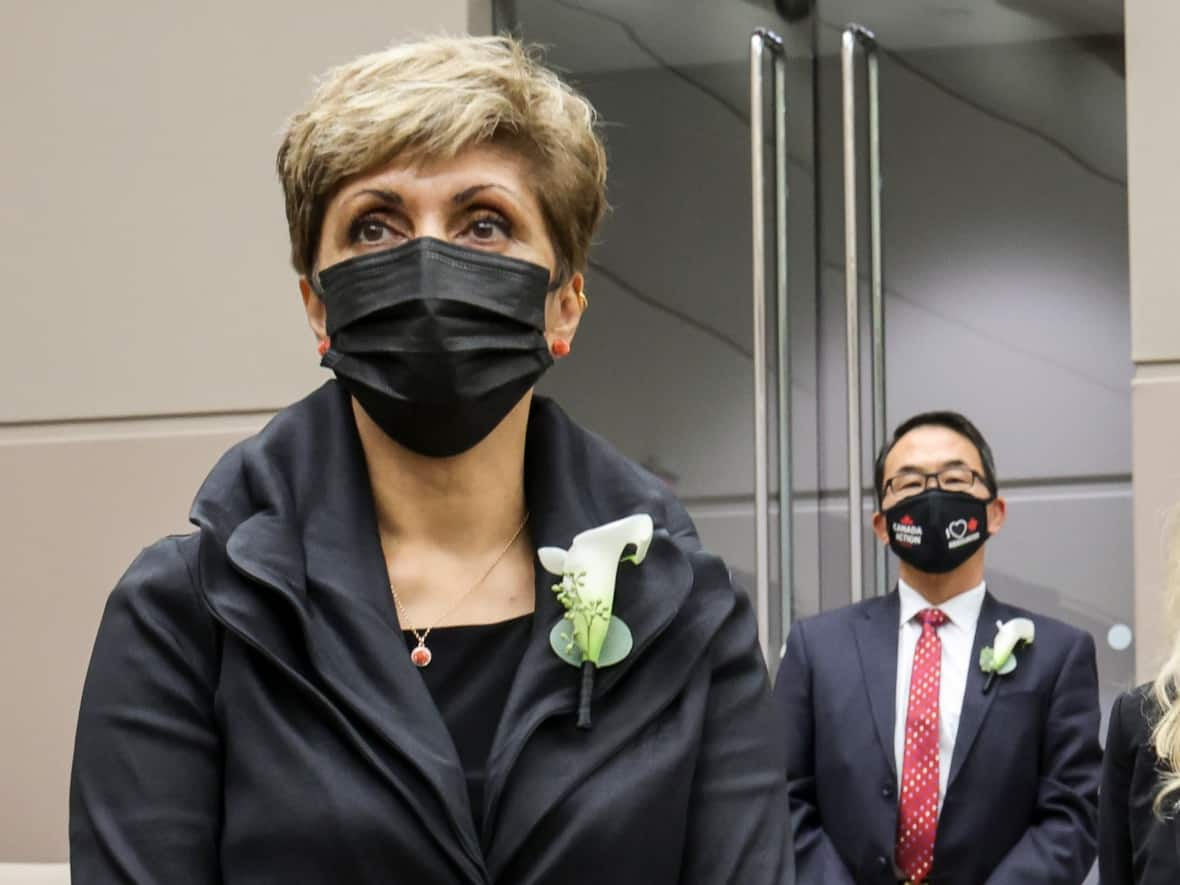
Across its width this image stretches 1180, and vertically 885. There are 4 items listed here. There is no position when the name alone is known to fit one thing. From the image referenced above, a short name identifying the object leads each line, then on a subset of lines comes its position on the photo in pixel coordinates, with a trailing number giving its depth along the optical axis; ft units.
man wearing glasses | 13.51
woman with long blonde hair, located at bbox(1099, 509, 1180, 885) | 10.53
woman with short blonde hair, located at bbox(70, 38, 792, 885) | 5.22
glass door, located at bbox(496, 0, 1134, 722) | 17.40
